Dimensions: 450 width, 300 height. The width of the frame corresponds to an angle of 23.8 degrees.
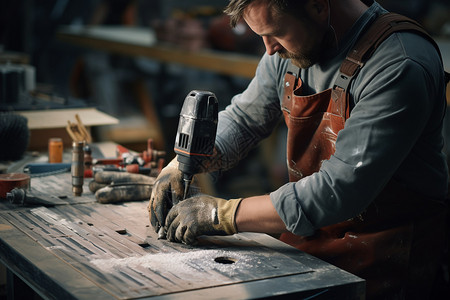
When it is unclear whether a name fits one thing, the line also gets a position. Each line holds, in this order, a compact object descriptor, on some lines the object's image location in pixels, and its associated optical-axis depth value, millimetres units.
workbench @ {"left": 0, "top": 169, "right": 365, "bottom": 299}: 2066
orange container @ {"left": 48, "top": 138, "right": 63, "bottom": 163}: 3002
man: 2240
